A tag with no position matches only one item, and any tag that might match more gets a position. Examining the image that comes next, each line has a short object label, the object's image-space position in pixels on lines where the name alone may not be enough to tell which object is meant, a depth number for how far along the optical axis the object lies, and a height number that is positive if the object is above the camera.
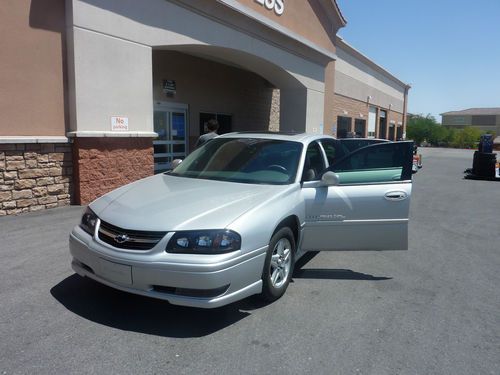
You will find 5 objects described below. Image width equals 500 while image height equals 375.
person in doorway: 8.18 +0.26
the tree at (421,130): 77.75 +2.41
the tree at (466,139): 76.81 +0.93
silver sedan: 3.29 -0.69
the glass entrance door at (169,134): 12.49 +0.18
